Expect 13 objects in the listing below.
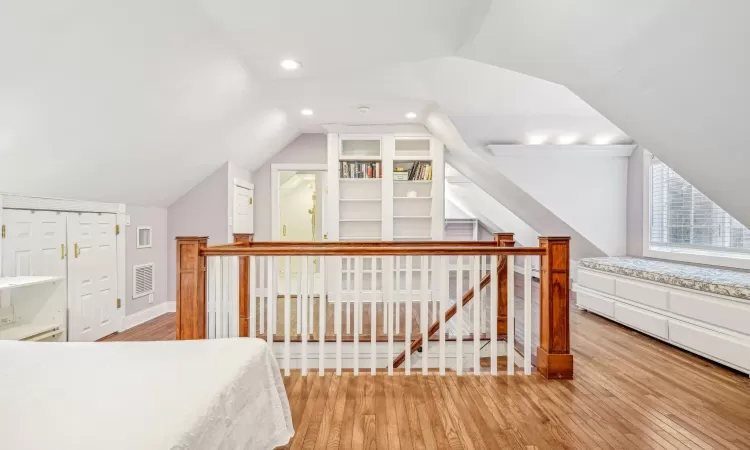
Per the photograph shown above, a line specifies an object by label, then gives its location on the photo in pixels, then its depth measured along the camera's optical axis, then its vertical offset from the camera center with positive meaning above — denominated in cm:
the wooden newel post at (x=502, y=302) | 342 -71
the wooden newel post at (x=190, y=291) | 244 -43
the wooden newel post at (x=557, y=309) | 252 -56
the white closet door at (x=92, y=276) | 339 -50
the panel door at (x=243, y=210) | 522 +18
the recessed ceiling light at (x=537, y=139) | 462 +99
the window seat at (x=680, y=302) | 278 -69
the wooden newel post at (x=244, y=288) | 330 -58
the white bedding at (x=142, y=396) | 90 -48
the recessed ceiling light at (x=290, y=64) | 328 +136
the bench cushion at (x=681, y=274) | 285 -45
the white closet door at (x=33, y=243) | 280 -16
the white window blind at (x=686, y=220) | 367 +2
